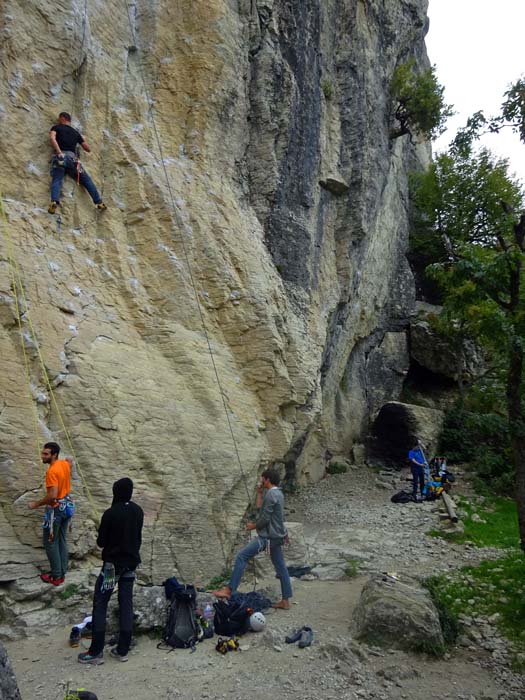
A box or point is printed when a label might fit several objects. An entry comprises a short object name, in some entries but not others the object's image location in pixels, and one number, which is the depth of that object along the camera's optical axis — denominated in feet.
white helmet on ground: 20.30
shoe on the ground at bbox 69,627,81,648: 18.56
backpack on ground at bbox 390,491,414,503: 47.70
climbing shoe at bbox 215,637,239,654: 18.70
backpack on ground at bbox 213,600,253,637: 20.02
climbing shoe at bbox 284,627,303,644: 19.91
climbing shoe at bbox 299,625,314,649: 19.56
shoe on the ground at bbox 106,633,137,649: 18.79
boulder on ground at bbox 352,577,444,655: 19.72
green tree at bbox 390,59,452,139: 65.62
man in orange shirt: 21.31
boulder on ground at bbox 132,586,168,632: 19.62
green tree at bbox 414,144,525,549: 26.30
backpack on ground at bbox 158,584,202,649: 18.99
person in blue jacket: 48.96
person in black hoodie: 17.66
